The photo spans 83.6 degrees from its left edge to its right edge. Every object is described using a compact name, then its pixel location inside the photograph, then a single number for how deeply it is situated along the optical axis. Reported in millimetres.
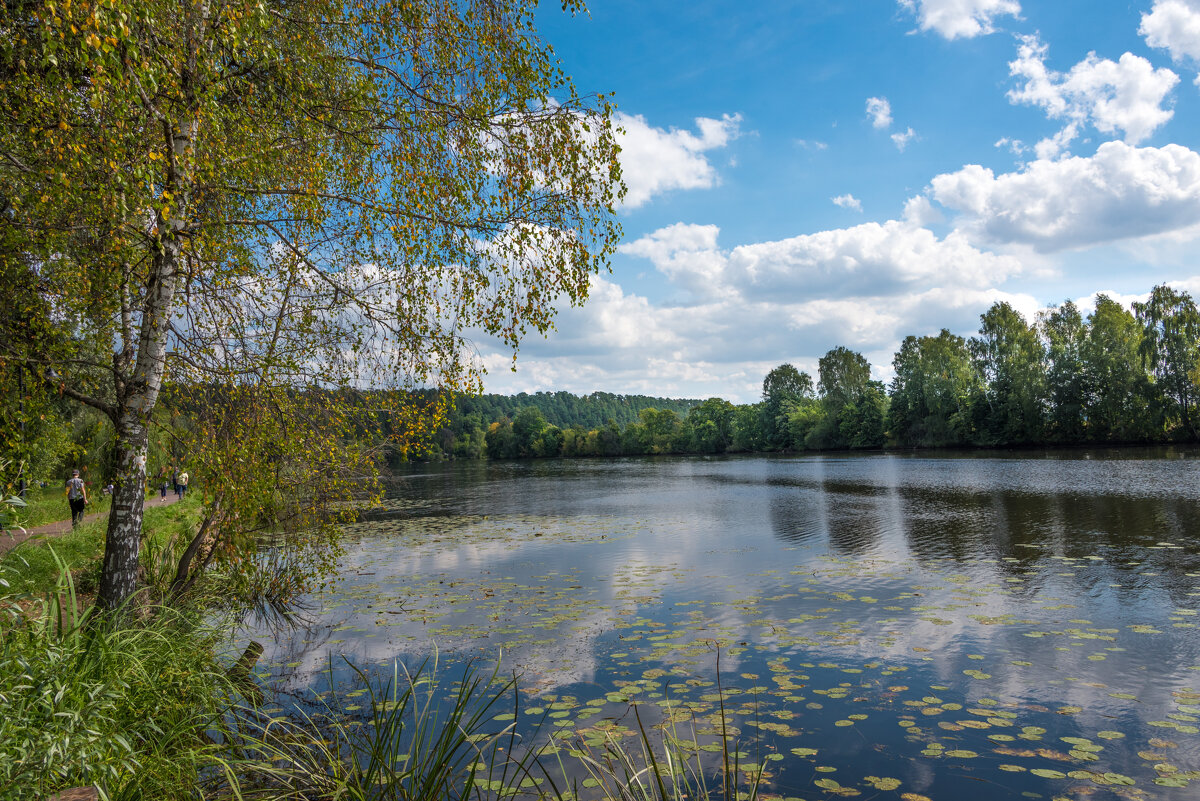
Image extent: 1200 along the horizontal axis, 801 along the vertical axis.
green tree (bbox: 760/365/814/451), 104938
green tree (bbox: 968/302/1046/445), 68062
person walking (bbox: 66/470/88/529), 18569
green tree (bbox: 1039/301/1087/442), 65438
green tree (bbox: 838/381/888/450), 88312
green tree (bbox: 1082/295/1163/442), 60719
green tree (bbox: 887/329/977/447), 77250
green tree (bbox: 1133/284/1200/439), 58969
